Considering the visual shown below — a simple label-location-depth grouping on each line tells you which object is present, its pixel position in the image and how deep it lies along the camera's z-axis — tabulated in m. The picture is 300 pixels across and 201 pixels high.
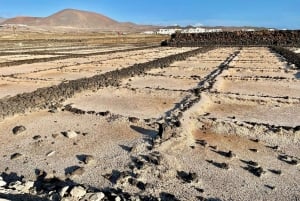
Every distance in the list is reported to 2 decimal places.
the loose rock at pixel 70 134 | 4.30
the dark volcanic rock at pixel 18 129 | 4.48
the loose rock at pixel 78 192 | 2.82
